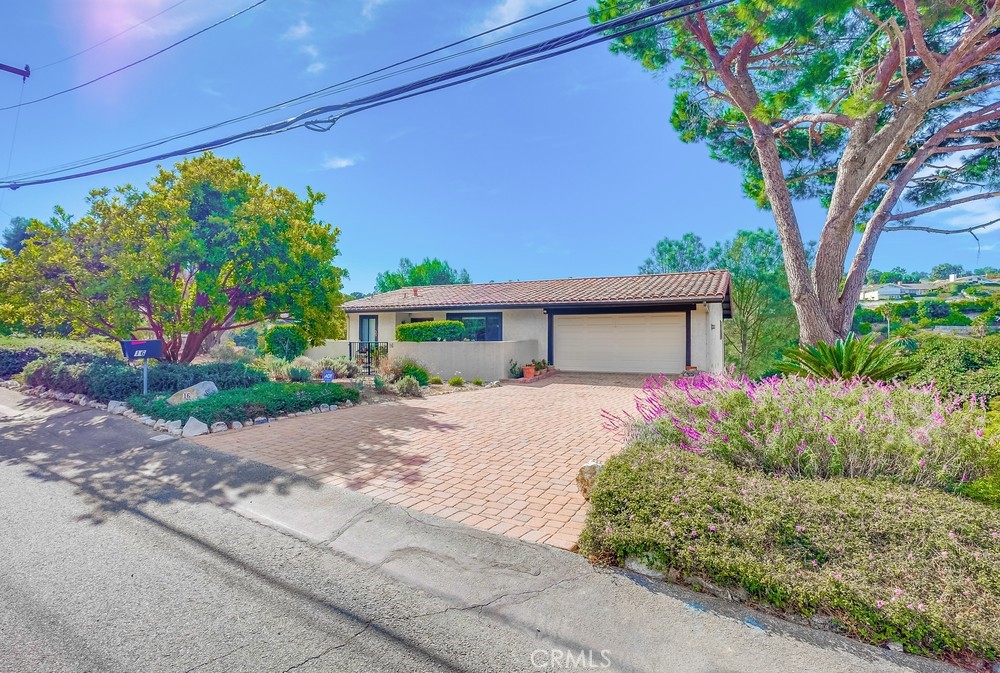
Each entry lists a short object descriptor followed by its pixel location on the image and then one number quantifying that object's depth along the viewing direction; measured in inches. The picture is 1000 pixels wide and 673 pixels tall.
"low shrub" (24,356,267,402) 362.3
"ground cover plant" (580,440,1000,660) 96.9
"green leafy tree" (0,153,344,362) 382.3
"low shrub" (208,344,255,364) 676.1
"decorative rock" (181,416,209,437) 282.7
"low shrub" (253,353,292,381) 508.4
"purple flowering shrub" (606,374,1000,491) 149.6
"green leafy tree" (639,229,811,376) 924.0
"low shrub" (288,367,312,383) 500.1
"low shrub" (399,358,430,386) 522.0
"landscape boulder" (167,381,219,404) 336.5
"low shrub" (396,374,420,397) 456.1
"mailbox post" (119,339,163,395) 336.2
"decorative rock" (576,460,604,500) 181.5
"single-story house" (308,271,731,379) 605.0
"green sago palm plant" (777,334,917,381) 280.2
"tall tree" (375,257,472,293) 1909.4
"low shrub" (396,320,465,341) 620.1
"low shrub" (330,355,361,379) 556.7
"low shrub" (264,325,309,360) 647.1
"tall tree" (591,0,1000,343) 277.7
